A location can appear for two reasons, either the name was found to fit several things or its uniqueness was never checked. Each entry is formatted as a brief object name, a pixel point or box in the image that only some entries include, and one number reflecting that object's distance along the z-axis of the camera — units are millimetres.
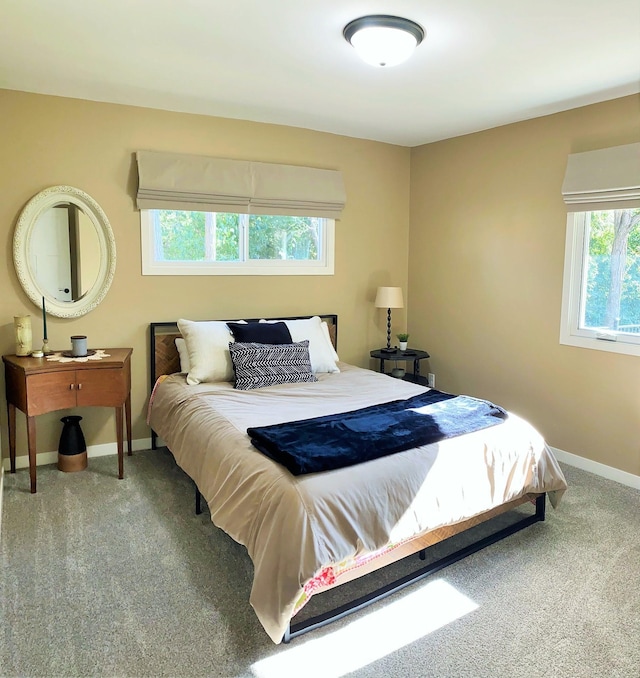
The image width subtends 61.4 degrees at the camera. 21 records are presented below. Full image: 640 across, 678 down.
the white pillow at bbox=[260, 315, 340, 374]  3923
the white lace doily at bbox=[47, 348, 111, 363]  3289
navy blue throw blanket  2227
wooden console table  3119
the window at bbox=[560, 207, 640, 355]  3379
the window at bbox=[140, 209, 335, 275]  3906
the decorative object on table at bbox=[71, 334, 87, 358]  3377
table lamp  4523
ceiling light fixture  2311
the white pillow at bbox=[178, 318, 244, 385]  3551
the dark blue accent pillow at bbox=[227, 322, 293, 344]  3701
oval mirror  3449
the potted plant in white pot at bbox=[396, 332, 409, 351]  4605
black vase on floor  3508
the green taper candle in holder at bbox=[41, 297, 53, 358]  3389
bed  1964
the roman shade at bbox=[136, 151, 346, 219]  3703
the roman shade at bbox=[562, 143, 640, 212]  3203
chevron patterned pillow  3469
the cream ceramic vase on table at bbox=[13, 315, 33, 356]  3307
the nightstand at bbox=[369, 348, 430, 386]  4473
